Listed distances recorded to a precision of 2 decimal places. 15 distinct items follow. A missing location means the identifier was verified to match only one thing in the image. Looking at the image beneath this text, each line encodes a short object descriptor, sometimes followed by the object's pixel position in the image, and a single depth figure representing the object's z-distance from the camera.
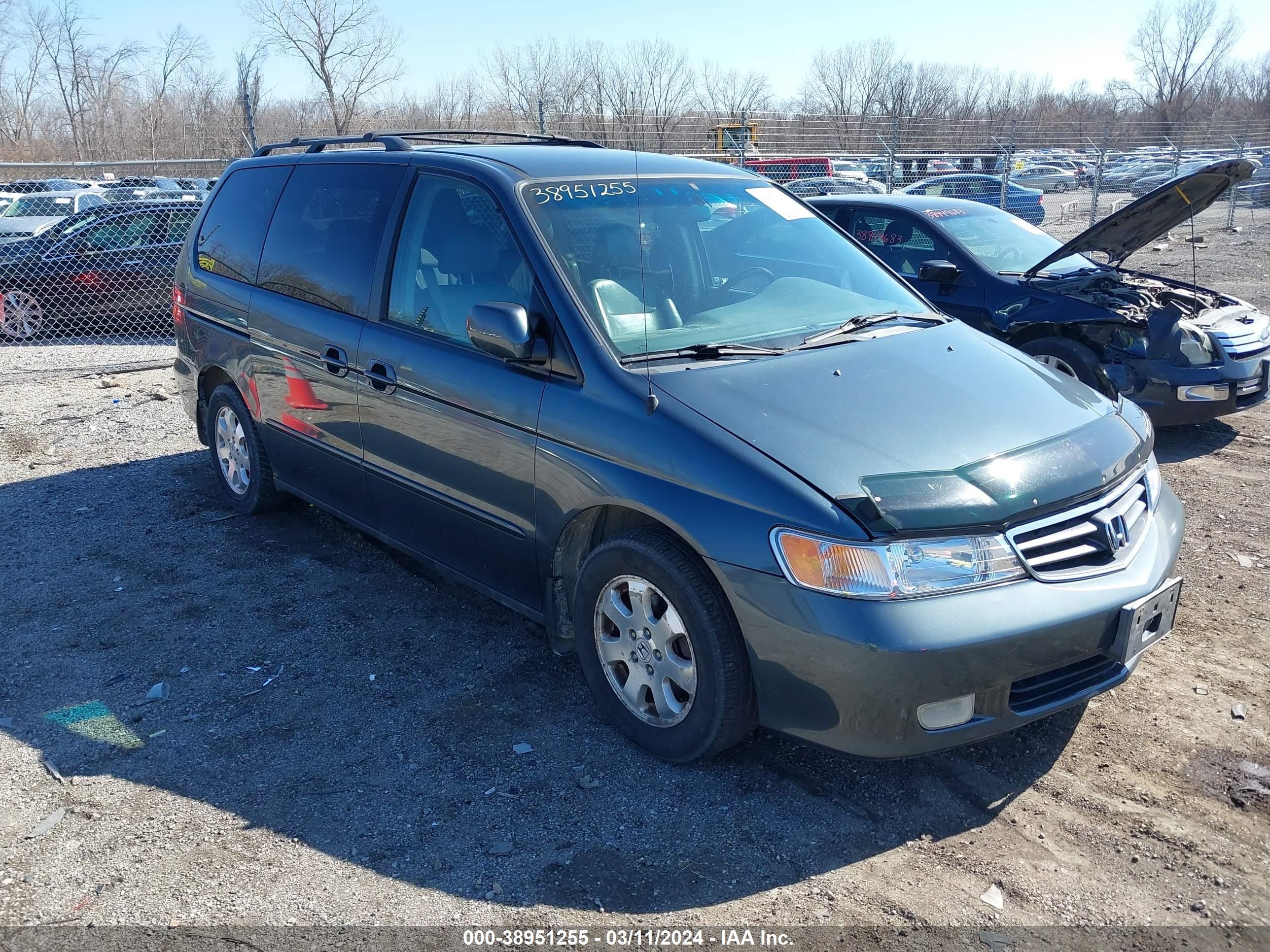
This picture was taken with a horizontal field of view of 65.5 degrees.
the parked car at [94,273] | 11.60
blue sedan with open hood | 6.60
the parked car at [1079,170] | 29.84
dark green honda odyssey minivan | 2.78
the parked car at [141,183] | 18.61
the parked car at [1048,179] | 32.06
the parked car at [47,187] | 21.14
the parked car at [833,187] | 19.39
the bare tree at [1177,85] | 67.25
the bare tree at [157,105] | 42.34
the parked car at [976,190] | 19.78
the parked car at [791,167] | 19.70
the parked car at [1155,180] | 26.44
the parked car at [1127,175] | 30.39
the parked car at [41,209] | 14.95
